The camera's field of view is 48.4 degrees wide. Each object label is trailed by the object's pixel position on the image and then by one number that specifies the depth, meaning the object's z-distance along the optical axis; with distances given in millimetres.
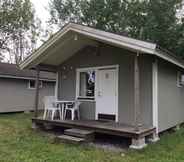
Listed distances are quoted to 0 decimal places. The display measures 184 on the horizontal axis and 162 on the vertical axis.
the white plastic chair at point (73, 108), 7451
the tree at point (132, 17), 13724
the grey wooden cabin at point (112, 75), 6164
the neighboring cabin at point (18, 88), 11553
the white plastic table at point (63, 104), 7518
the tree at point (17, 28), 20062
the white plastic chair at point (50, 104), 7410
